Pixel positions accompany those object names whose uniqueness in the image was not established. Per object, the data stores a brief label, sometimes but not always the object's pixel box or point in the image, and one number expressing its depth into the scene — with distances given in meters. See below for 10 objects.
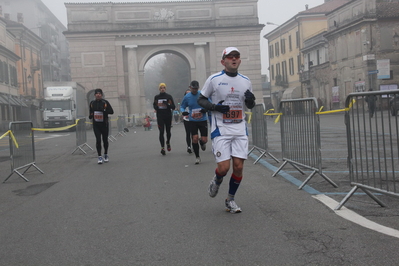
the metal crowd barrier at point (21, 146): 10.28
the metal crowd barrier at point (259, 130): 11.74
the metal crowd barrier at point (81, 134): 16.68
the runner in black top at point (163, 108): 13.62
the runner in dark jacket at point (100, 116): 12.79
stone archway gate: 50.06
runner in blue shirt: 11.34
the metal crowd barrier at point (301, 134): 7.67
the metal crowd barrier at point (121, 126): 29.52
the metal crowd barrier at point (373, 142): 5.66
